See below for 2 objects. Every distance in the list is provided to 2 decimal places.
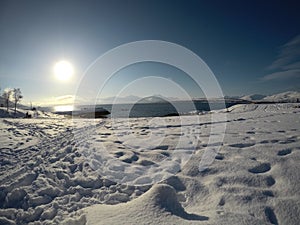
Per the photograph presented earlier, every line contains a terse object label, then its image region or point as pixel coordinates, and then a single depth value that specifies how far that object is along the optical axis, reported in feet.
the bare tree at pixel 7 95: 211.00
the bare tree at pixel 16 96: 213.07
